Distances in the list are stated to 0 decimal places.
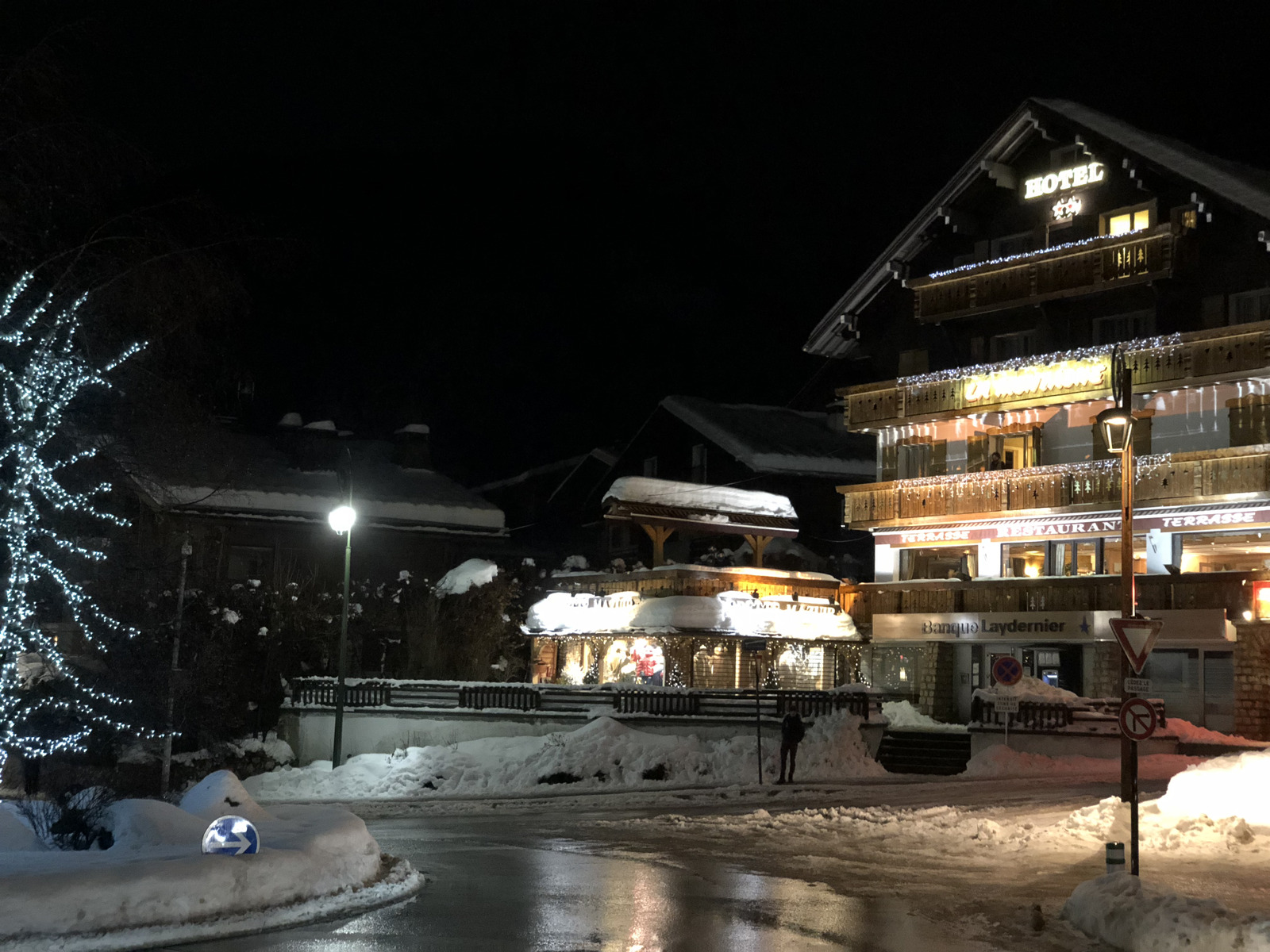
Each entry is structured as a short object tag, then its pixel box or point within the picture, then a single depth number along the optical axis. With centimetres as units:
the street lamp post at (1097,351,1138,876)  1923
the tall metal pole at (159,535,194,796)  2694
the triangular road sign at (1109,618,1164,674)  1727
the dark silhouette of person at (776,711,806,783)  3140
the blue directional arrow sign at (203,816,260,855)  1367
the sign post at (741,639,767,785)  3272
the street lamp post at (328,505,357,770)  3092
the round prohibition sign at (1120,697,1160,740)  1630
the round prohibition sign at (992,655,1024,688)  2980
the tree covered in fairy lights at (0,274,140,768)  1659
